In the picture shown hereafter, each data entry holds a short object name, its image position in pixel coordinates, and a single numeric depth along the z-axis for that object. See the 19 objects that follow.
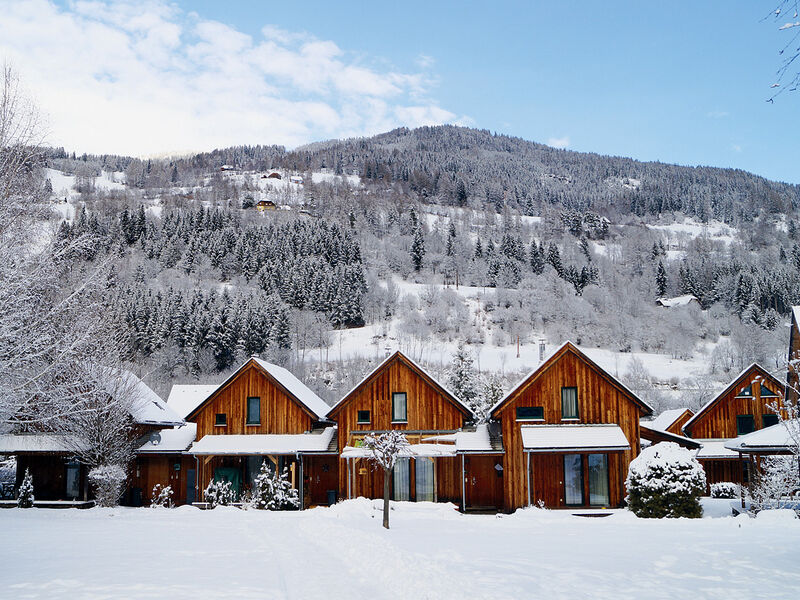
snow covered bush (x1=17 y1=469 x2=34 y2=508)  28.38
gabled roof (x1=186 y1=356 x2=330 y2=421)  31.23
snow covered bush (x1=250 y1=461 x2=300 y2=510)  27.55
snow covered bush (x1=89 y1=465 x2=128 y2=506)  27.03
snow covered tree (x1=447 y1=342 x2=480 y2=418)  50.53
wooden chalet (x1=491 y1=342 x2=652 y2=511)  27.55
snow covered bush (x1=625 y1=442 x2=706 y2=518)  21.53
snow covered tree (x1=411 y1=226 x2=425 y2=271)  138.50
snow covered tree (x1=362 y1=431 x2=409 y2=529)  20.22
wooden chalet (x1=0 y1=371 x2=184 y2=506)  30.56
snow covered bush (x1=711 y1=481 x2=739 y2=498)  33.19
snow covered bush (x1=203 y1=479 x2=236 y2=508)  28.38
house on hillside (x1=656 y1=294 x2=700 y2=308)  127.01
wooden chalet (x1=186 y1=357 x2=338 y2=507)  30.69
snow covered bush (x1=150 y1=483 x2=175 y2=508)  29.42
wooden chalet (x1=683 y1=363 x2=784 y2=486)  33.38
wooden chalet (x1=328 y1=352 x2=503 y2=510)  29.12
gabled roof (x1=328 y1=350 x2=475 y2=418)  29.62
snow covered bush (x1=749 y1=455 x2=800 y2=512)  22.20
